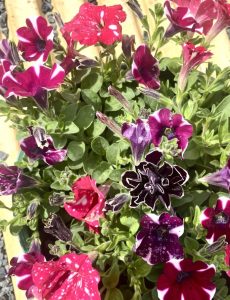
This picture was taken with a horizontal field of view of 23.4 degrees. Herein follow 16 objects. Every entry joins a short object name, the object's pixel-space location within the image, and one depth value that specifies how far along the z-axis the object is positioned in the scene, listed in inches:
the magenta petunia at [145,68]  30.2
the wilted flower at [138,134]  26.3
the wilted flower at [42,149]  28.8
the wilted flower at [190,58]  28.9
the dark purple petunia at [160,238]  26.4
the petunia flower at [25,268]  30.4
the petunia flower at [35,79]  28.3
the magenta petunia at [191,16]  30.3
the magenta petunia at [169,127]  26.6
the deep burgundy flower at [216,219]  27.8
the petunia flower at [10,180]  29.1
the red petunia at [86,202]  25.9
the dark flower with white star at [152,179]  25.1
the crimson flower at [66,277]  25.6
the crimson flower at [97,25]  29.9
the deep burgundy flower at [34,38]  30.7
